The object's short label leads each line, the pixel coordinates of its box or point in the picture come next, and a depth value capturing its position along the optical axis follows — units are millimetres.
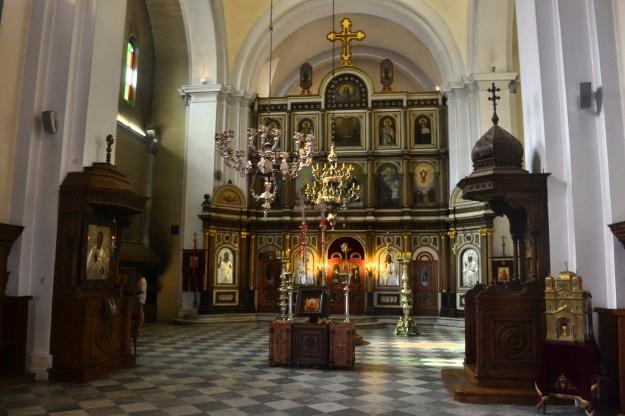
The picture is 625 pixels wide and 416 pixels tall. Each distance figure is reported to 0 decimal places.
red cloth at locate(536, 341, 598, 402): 5516
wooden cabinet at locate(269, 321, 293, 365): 8258
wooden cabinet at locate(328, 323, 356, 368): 8125
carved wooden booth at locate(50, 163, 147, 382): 7234
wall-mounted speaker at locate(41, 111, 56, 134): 7512
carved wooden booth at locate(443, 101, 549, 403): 6391
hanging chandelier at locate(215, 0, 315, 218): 9211
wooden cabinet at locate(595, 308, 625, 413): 5805
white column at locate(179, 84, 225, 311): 16047
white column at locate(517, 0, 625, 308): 6398
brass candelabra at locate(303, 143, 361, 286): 11797
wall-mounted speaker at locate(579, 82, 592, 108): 6641
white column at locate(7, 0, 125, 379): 7348
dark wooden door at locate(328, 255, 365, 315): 17047
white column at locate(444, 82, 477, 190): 16141
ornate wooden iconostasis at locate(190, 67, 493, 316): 16469
